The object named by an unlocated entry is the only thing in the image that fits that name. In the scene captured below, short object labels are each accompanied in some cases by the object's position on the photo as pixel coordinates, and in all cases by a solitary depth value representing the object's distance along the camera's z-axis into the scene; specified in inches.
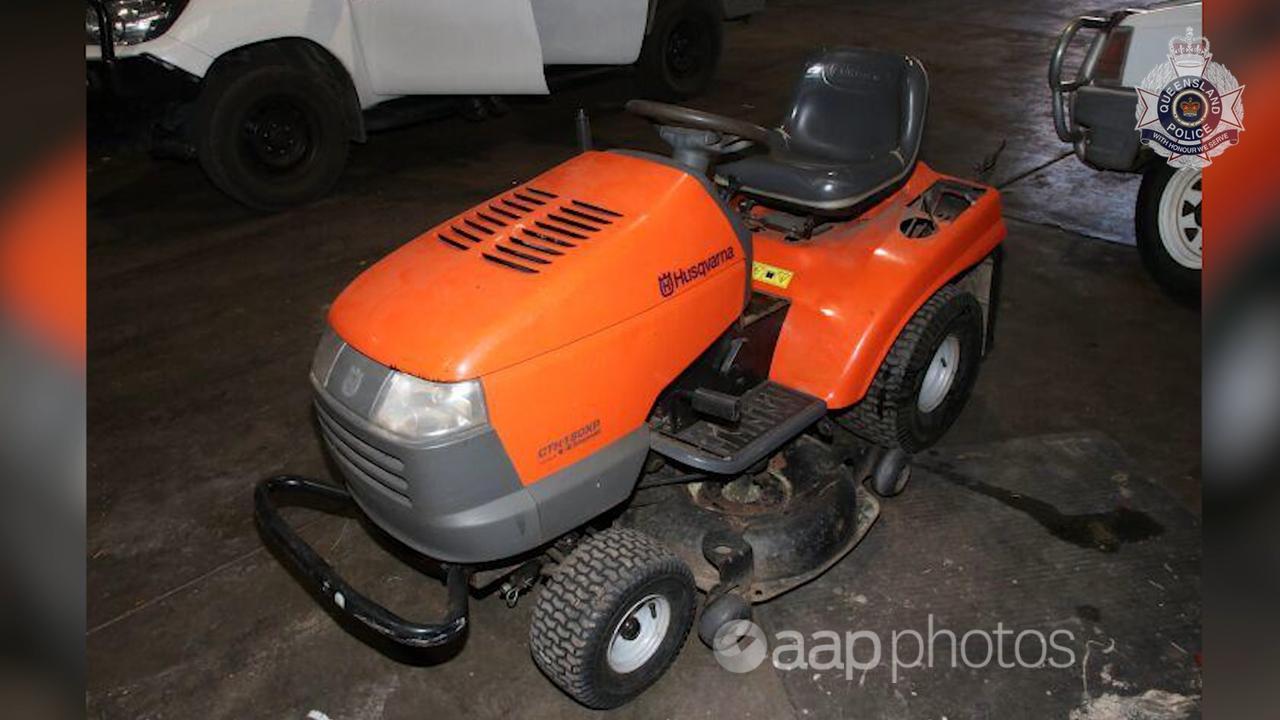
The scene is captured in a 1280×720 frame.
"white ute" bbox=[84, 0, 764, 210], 204.7
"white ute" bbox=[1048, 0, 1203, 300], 166.1
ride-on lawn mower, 83.4
